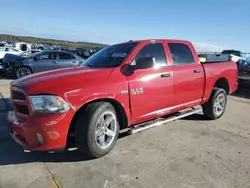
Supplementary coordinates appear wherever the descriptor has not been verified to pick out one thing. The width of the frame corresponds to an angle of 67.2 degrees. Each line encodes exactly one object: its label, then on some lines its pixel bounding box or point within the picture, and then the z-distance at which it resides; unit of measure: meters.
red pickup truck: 2.46
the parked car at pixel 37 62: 9.50
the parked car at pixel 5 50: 14.46
